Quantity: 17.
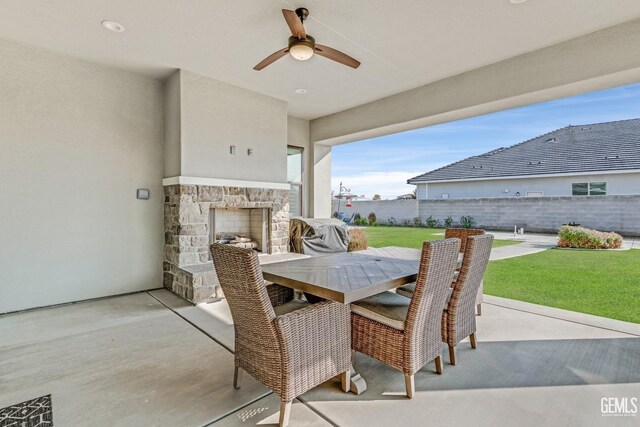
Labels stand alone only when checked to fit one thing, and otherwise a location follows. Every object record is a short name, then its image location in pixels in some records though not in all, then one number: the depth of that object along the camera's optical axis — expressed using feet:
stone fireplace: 13.96
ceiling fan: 8.86
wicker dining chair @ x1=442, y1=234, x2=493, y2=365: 7.73
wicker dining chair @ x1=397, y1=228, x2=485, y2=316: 9.84
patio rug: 6.04
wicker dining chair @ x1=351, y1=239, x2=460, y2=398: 6.52
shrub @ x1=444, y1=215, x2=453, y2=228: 40.47
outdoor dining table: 6.55
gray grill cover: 19.54
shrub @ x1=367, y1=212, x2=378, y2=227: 49.41
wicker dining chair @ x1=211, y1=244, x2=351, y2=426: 5.64
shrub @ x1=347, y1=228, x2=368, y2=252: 22.44
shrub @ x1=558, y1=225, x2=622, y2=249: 24.48
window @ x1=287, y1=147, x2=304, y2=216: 22.35
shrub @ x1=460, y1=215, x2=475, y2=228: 38.91
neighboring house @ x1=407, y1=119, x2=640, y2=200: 34.88
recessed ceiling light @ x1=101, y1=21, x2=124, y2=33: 10.57
